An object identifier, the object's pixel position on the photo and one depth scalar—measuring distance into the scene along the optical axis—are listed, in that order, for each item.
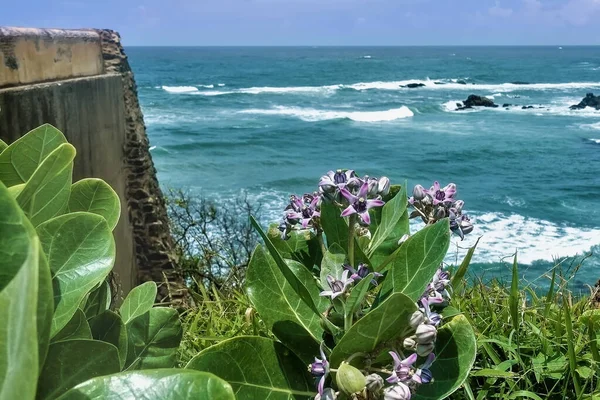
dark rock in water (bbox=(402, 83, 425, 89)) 50.67
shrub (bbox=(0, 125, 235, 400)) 0.33
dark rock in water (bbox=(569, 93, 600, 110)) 36.03
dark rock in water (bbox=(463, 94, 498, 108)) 37.47
